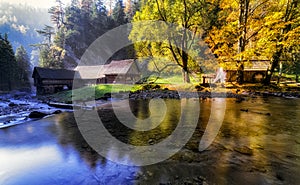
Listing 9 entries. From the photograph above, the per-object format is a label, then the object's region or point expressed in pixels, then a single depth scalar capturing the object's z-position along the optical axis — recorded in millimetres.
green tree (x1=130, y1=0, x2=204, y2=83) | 27469
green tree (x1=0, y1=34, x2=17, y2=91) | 43000
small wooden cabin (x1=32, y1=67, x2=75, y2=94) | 40031
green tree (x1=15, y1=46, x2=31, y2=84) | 51459
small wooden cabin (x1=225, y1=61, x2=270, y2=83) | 27594
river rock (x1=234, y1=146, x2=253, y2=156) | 6377
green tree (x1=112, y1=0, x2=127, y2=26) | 67062
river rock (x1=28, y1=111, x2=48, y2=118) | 14469
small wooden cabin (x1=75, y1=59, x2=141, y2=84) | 42500
